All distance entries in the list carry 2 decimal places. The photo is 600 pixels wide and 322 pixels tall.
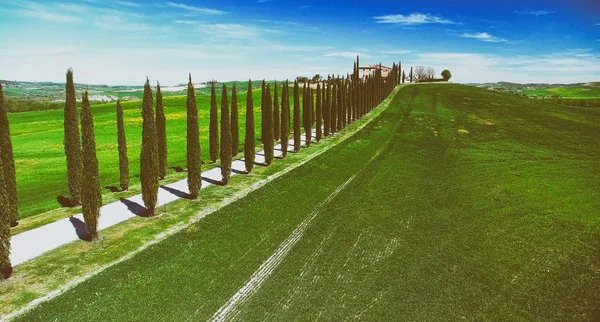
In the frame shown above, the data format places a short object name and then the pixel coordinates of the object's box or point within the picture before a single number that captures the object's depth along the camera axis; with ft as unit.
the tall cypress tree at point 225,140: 80.84
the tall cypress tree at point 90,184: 50.55
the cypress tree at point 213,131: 86.63
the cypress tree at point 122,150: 76.38
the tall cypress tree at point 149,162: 60.49
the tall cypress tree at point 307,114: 129.47
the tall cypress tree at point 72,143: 57.62
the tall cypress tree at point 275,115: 113.44
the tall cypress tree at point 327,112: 147.54
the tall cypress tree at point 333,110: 150.00
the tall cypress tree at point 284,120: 109.60
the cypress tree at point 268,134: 97.86
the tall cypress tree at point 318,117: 135.79
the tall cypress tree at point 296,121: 116.88
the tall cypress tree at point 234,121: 90.87
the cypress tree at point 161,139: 81.66
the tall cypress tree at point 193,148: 70.08
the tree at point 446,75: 430.20
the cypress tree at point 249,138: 90.58
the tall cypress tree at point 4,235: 39.96
